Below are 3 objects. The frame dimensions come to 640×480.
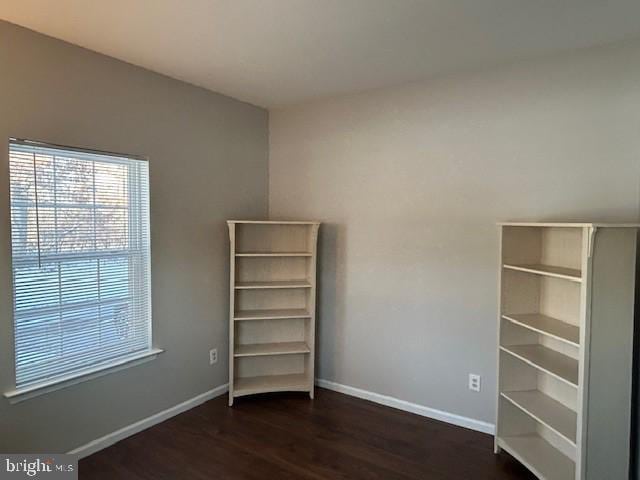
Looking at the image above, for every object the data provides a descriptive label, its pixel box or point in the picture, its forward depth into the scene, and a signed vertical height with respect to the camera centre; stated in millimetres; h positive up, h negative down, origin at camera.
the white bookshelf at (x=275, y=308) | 3498 -729
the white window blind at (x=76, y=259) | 2305 -204
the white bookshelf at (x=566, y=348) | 2014 -676
